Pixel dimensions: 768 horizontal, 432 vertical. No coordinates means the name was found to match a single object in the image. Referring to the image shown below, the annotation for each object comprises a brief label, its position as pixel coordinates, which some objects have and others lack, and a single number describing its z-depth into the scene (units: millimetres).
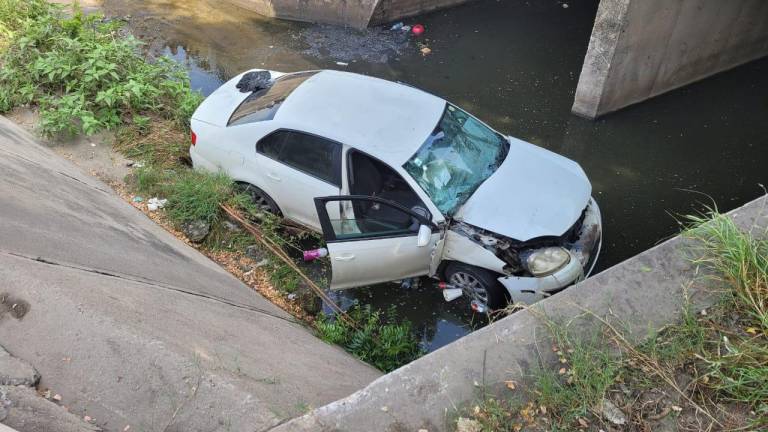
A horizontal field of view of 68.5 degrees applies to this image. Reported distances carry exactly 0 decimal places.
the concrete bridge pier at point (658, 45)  7617
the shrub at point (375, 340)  4844
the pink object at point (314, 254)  5664
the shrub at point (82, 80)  6754
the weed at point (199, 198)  5812
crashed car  4906
